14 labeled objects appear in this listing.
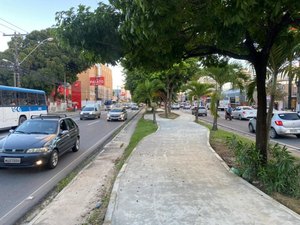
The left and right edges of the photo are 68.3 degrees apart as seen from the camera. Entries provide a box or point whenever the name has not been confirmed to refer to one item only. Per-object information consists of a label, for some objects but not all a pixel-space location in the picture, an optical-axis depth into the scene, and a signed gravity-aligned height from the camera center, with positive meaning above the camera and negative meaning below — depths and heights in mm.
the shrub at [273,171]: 4312 -1475
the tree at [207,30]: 3096 +1298
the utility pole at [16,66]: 20362 +3252
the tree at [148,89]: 20012 +1108
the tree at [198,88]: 16059 +944
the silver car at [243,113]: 23396 -1274
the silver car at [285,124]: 11526 -1219
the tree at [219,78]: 11380 +1250
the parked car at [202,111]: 30202 -1390
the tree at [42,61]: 31259 +6042
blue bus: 13799 -246
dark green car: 5887 -1182
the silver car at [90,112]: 23825 -1189
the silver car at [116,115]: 22171 -1375
